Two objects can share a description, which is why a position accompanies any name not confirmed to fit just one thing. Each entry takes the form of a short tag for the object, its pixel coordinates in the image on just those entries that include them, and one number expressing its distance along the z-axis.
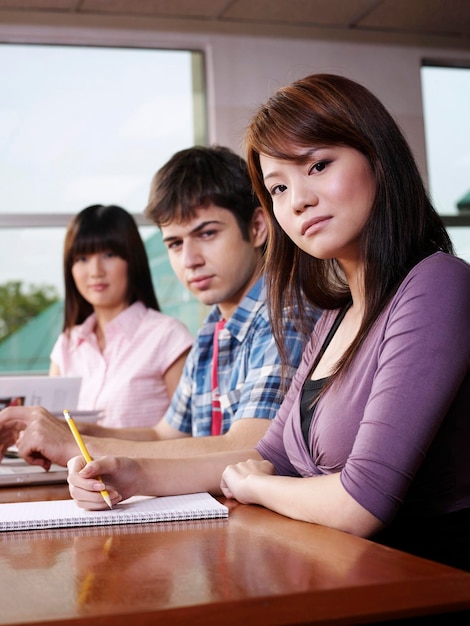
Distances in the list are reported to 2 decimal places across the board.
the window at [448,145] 4.69
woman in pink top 2.72
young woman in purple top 0.98
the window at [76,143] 4.18
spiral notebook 1.01
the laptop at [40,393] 2.04
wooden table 0.60
